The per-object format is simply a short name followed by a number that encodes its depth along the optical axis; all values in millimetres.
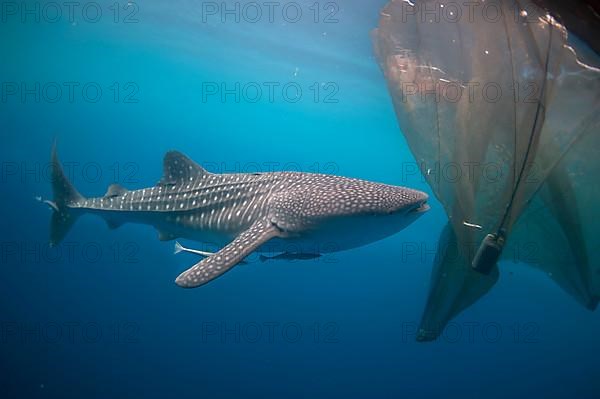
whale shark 4703
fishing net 3574
